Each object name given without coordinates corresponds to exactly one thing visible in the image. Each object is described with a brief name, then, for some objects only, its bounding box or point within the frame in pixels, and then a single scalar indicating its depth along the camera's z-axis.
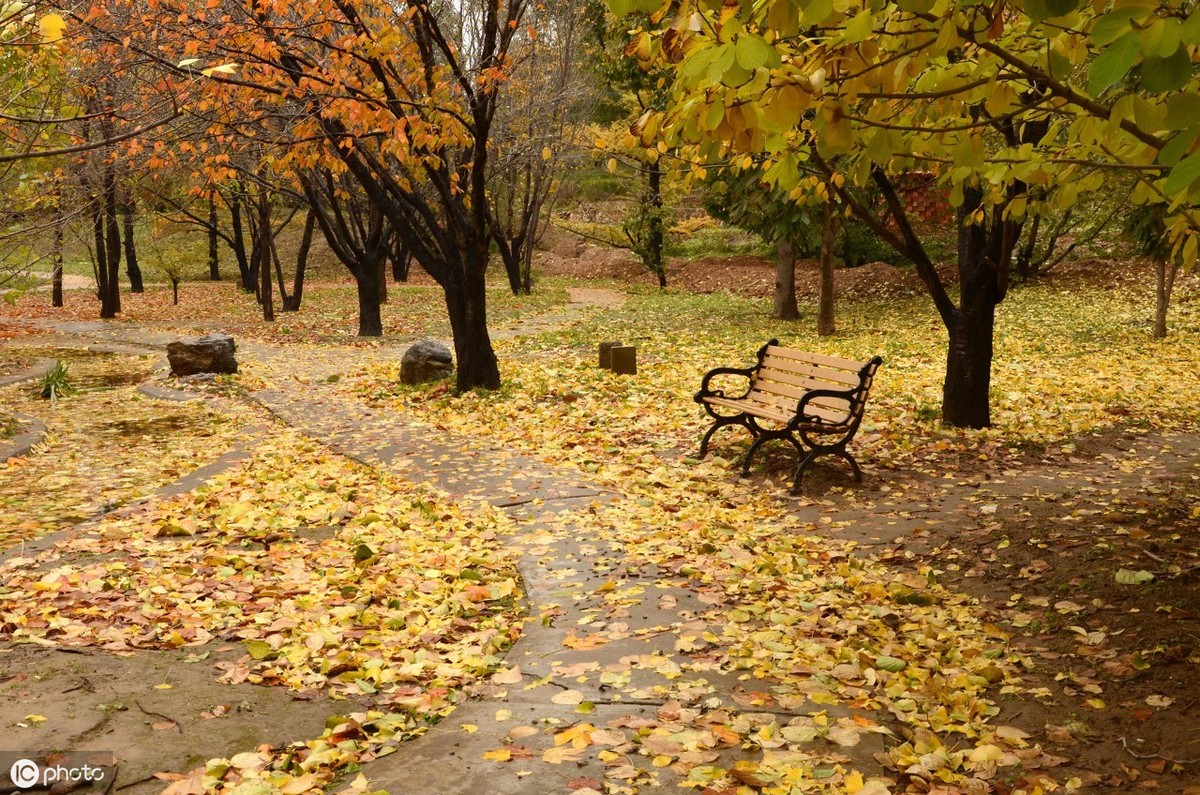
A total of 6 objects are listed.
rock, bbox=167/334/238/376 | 14.06
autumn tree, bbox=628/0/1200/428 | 2.38
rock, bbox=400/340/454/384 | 12.79
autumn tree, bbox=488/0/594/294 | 19.09
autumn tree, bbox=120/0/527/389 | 9.38
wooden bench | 7.43
